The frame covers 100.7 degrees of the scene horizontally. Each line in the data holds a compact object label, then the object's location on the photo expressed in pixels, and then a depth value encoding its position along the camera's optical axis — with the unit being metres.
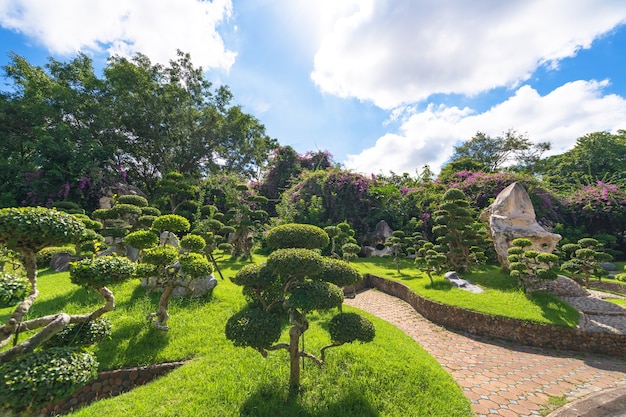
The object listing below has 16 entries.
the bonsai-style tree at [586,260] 11.66
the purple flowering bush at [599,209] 17.75
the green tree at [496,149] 28.52
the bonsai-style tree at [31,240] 2.72
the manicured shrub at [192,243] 7.80
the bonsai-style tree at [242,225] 15.12
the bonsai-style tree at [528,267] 9.35
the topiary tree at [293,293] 4.23
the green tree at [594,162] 22.25
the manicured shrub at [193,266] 6.30
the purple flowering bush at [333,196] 22.94
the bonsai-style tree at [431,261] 12.08
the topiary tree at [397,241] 15.71
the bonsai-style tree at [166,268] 6.26
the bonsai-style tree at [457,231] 12.58
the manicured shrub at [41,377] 2.36
